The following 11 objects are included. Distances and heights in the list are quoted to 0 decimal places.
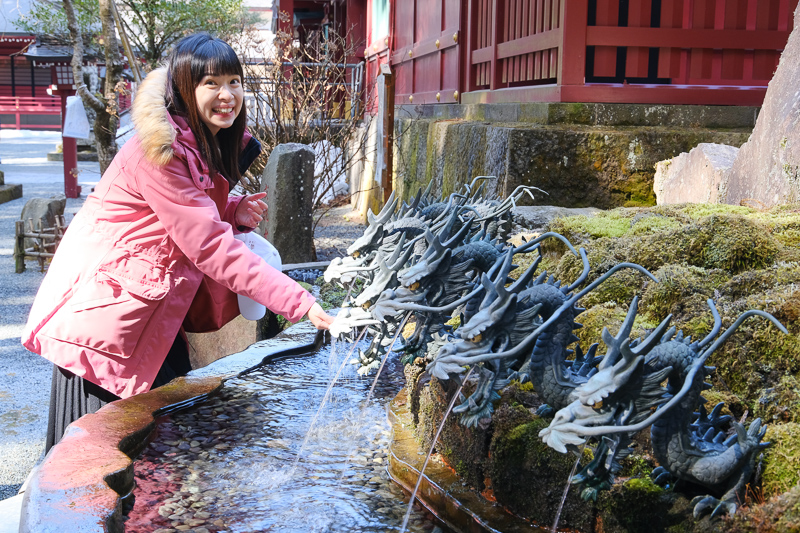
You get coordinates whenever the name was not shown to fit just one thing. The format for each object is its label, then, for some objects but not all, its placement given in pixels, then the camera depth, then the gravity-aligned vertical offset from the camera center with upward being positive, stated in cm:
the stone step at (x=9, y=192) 1542 -82
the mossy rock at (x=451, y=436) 222 -86
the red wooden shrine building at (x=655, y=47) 494 +80
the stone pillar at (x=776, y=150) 358 +9
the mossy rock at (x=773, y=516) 151 -71
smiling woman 231 -30
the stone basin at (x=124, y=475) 182 -89
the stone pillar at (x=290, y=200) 682 -38
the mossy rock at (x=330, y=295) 570 -106
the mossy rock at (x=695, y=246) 273 -30
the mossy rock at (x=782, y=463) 168 -66
